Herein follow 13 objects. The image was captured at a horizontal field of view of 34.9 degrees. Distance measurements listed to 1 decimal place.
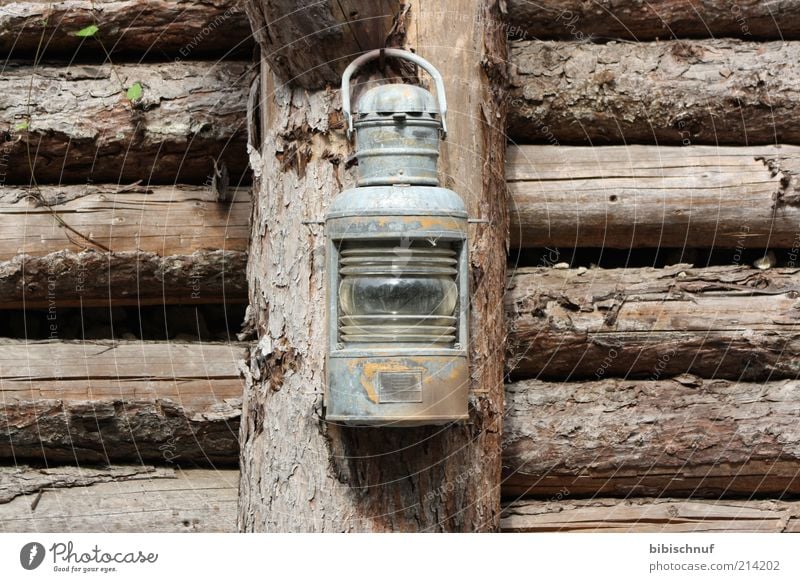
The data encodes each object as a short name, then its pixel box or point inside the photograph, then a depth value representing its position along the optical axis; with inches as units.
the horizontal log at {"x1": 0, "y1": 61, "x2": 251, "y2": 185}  164.1
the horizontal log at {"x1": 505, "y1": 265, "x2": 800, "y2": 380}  161.0
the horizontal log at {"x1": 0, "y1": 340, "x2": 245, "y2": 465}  163.3
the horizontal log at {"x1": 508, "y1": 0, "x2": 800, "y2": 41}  165.3
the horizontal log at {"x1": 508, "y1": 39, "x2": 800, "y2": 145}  163.8
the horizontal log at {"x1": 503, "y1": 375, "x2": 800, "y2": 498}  160.9
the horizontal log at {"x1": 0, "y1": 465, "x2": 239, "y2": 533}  165.2
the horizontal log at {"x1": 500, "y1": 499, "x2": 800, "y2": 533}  162.6
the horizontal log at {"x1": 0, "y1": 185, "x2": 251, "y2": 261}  165.0
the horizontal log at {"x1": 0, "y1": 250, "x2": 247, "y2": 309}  163.5
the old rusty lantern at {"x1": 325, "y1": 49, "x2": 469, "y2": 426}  125.5
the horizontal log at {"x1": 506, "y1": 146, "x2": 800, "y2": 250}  164.1
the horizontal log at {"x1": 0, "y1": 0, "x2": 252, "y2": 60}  165.8
